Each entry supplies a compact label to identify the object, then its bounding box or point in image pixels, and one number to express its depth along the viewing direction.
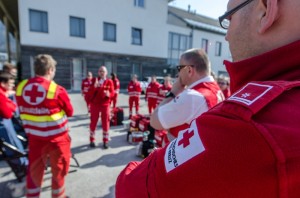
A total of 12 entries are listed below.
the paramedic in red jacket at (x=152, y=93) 9.65
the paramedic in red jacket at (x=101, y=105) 5.78
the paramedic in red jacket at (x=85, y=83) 10.46
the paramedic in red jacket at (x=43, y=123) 2.93
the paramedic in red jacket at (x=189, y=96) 2.04
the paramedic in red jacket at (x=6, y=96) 3.38
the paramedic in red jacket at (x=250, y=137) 0.50
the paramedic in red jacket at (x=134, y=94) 10.33
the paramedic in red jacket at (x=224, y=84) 6.33
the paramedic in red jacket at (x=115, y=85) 10.48
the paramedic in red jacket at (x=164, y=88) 9.12
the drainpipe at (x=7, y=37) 18.70
